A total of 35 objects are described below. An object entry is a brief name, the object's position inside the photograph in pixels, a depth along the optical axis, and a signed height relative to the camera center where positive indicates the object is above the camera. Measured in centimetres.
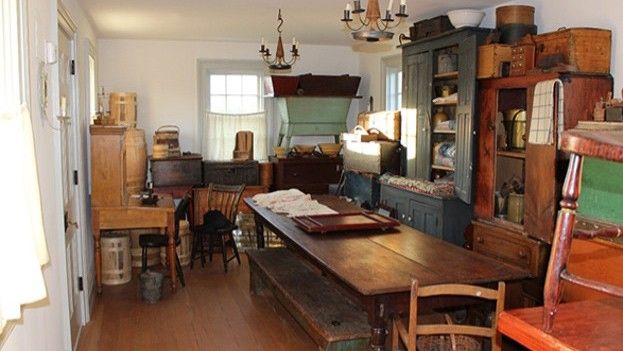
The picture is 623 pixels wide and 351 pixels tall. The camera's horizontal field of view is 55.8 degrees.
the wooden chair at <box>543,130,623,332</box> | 109 -18
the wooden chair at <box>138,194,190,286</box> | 549 -107
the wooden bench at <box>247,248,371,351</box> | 333 -114
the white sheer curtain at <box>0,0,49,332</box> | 152 -25
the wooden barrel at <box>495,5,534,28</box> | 451 +87
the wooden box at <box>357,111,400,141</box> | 615 +6
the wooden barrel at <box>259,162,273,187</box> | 751 -60
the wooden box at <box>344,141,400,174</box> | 606 -30
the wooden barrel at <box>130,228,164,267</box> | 632 -137
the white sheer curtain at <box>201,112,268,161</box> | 779 -7
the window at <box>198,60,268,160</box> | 777 +28
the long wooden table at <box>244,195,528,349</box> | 290 -74
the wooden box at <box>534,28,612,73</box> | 381 +51
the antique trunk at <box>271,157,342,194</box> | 743 -58
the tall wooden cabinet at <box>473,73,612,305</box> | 379 -32
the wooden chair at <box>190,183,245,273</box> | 625 -102
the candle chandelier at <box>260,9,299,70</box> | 498 +61
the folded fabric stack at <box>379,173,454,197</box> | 498 -52
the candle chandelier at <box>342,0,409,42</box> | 326 +61
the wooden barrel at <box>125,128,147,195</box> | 625 -37
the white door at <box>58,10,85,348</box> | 394 -29
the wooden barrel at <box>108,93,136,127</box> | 699 +23
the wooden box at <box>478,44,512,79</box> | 441 +53
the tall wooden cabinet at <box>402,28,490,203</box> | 473 +25
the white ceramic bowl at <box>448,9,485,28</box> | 490 +93
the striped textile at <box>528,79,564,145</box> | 375 +10
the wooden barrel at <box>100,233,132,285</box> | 561 -127
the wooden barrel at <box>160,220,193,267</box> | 640 -133
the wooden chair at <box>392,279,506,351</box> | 260 -81
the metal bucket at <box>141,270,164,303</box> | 507 -137
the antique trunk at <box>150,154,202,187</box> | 699 -53
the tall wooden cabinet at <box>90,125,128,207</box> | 510 -34
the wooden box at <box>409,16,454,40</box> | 524 +92
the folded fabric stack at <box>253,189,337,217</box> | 462 -63
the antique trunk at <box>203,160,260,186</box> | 723 -56
